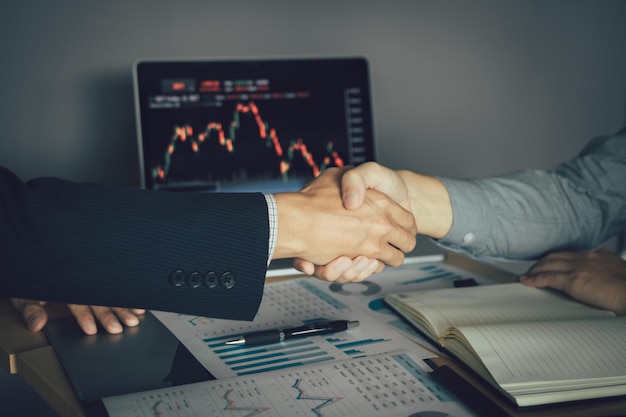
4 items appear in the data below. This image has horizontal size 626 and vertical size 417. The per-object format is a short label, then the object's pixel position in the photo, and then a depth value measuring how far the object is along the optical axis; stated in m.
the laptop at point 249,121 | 1.37
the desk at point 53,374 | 0.63
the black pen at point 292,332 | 0.81
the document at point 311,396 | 0.62
